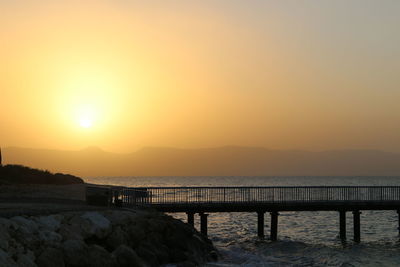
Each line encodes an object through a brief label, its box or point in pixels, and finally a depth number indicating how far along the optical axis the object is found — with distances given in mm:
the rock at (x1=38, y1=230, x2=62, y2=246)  18047
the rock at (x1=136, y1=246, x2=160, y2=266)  22672
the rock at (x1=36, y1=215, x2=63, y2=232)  19344
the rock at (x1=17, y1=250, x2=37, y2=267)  16114
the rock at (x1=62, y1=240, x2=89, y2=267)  18250
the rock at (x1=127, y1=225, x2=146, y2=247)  23334
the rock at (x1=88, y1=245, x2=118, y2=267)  18906
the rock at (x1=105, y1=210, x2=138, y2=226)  23761
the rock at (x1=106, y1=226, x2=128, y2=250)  21672
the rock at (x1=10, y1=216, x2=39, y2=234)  18016
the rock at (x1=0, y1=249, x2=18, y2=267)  15242
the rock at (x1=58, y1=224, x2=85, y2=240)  19422
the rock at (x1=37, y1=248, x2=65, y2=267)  17031
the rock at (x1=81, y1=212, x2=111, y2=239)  21219
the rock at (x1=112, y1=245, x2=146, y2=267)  20317
